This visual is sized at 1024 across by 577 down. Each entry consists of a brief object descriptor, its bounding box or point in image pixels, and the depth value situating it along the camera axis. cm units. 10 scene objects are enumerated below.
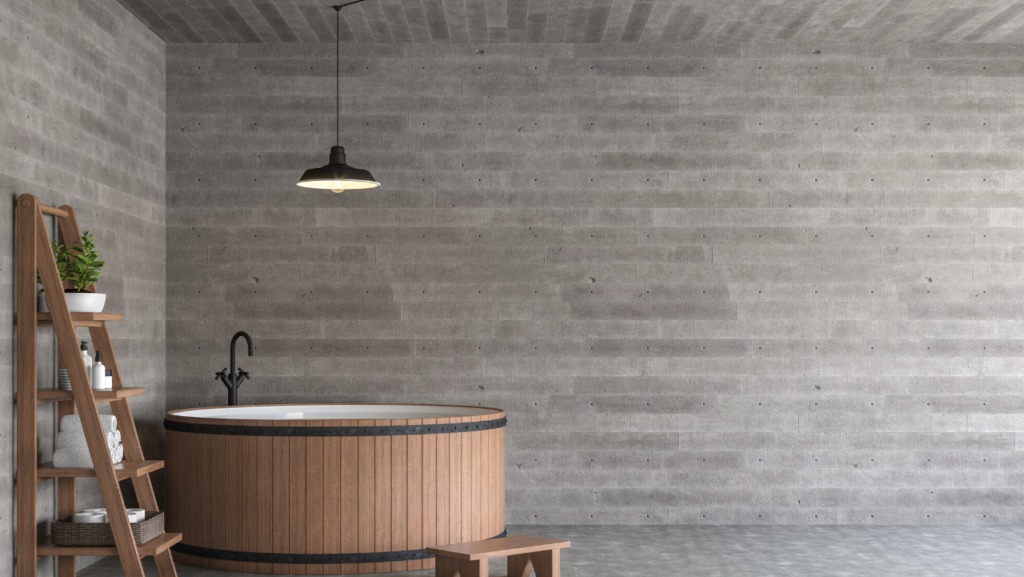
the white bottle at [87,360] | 445
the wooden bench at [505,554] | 405
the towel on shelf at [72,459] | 422
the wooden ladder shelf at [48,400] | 404
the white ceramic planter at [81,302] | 424
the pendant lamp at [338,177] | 494
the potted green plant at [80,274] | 426
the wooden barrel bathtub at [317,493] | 460
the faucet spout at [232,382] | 581
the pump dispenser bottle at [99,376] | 439
